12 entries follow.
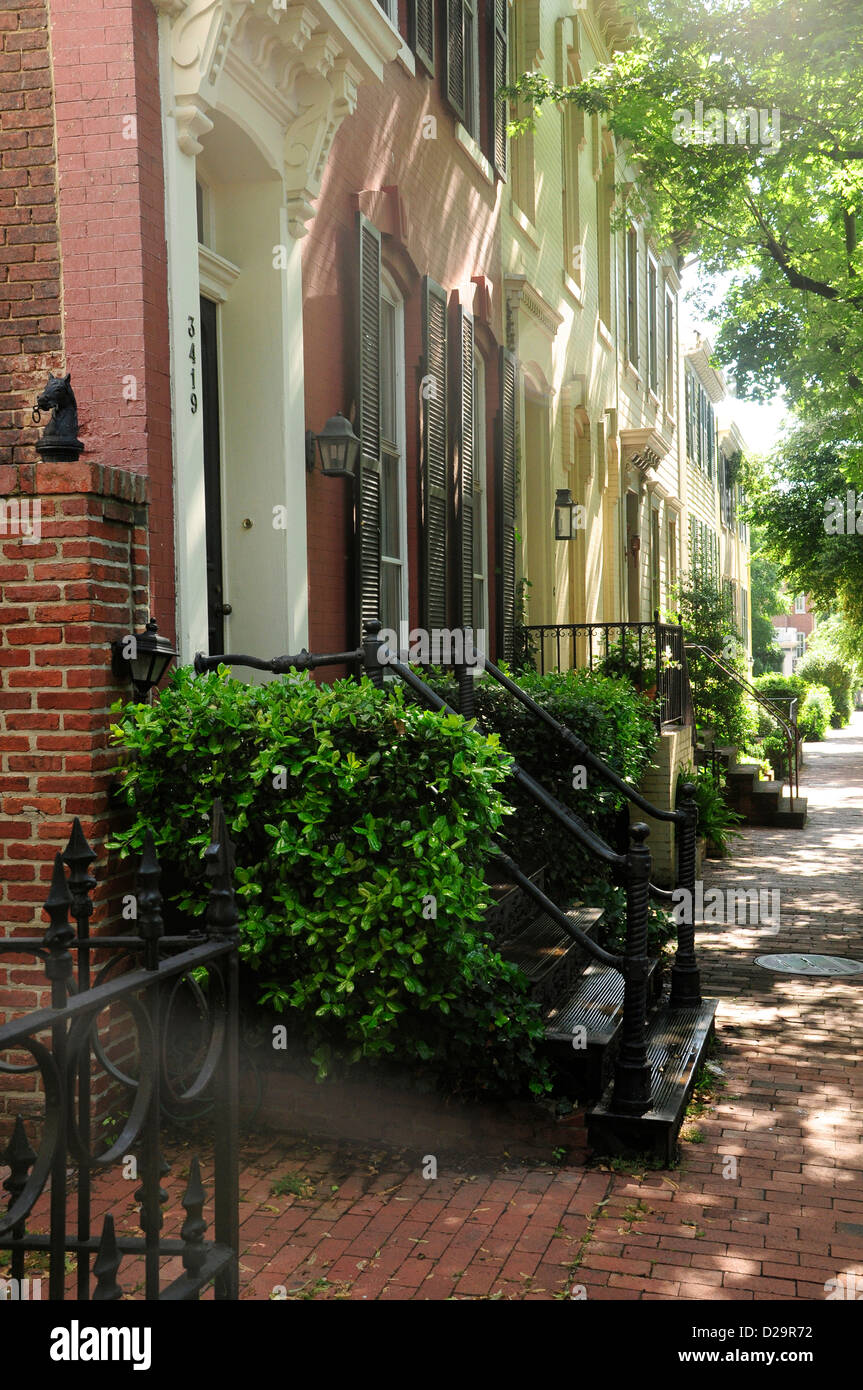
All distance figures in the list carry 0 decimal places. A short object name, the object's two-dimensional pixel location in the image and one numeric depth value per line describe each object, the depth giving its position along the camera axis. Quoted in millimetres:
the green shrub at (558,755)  7406
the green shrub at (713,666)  17156
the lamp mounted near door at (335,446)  6754
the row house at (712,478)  27984
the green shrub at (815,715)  31000
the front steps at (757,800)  15234
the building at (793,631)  80150
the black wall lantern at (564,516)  13312
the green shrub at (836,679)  42125
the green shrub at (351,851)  4406
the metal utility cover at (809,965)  7809
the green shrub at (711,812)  12203
